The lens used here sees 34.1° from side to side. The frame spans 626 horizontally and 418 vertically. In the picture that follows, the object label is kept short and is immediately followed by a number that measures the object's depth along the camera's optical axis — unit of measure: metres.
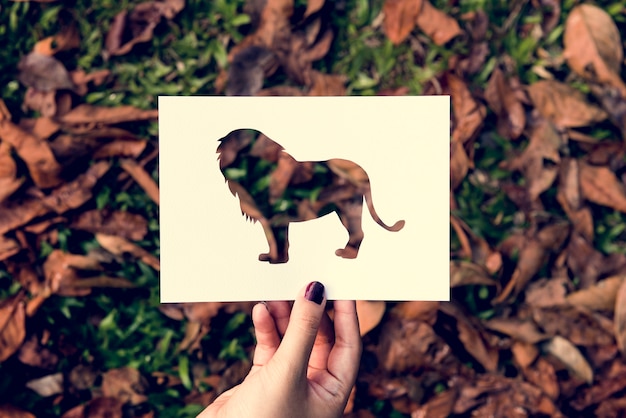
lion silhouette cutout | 0.86
